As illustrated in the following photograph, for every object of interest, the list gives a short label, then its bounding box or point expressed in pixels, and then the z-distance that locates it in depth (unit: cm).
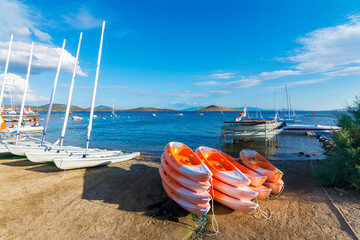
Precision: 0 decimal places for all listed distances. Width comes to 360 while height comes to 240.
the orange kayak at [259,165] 746
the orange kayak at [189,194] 562
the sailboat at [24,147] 1099
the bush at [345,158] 723
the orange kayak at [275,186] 741
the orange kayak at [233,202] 586
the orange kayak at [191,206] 563
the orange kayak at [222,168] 614
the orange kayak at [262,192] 683
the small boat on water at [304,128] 3124
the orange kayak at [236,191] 592
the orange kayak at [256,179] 679
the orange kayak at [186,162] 573
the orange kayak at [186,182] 575
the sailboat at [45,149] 933
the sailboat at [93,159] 936
